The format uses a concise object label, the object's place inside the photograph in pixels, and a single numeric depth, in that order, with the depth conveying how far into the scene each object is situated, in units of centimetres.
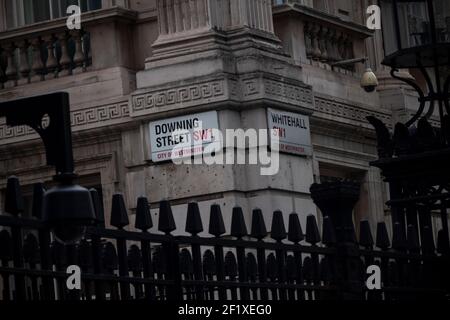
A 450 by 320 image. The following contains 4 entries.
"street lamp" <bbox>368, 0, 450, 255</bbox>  1298
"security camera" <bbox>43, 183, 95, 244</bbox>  838
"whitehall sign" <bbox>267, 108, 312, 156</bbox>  1777
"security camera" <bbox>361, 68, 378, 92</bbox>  1969
